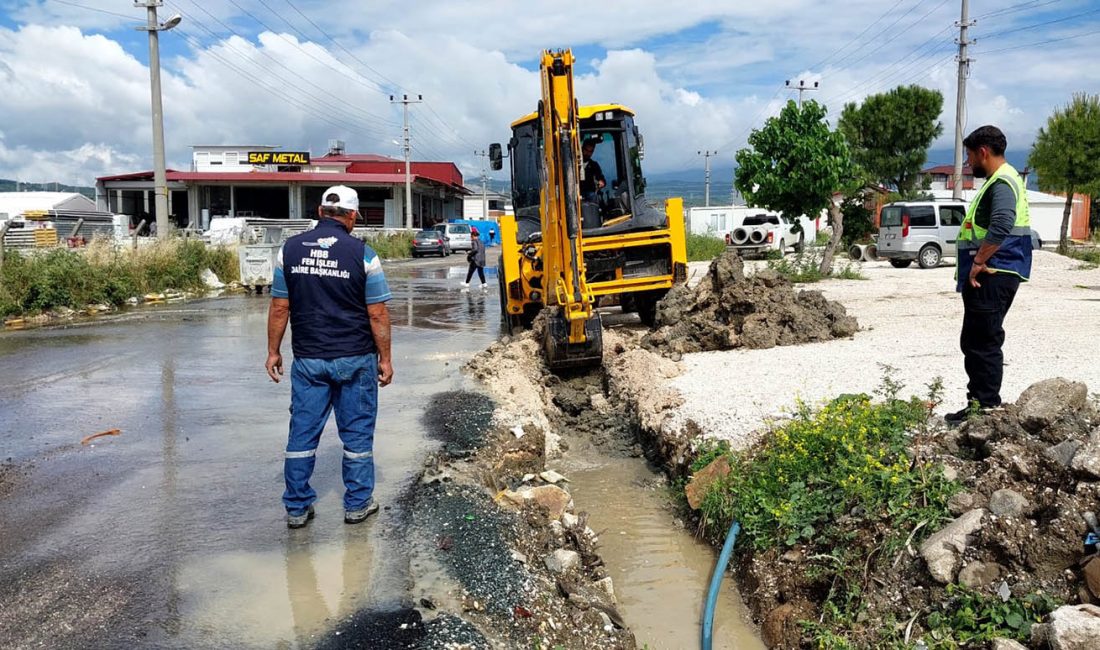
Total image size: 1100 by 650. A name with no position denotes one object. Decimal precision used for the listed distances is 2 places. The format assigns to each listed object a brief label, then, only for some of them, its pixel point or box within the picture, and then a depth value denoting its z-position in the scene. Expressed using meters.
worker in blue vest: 4.78
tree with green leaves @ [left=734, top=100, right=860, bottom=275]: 19.77
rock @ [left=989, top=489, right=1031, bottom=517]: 3.98
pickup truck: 30.94
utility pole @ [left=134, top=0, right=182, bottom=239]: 25.31
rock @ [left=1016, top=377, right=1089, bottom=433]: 4.67
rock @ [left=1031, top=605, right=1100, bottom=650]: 3.21
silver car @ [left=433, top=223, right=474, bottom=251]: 45.09
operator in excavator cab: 11.45
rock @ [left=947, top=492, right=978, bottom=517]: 4.23
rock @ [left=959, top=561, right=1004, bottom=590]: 3.76
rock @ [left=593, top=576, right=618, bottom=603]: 4.55
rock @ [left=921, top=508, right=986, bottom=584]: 3.90
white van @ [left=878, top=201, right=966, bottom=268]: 24.08
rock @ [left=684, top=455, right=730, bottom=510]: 5.70
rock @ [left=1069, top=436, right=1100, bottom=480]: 3.85
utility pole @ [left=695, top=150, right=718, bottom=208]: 86.75
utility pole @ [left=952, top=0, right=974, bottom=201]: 31.81
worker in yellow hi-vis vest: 5.12
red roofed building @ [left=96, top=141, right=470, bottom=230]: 49.34
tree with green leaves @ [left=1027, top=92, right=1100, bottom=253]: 28.42
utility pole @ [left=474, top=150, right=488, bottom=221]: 75.23
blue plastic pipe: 4.23
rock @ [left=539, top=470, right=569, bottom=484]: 6.32
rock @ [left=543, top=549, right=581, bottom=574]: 4.54
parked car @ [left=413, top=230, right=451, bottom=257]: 40.69
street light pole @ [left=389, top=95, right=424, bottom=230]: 48.94
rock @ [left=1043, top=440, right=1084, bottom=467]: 4.10
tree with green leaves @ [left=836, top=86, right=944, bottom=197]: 43.69
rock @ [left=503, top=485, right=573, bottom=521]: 5.36
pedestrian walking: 21.56
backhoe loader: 11.04
